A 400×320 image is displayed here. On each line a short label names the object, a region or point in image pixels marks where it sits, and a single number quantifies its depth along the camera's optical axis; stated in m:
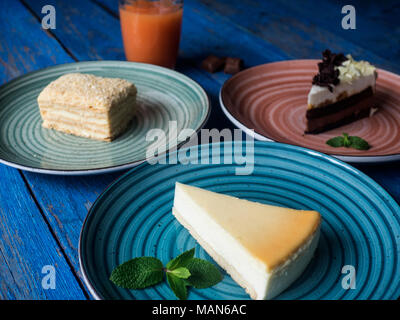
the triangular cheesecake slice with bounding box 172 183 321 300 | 0.38
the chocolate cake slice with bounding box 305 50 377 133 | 0.62
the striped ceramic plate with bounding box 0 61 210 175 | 0.51
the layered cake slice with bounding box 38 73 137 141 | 0.55
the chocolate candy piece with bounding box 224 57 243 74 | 0.71
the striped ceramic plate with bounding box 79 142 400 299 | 0.38
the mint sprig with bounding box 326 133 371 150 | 0.54
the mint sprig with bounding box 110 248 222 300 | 0.38
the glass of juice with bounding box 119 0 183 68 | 0.69
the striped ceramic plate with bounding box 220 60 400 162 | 0.55
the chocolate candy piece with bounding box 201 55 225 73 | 0.72
